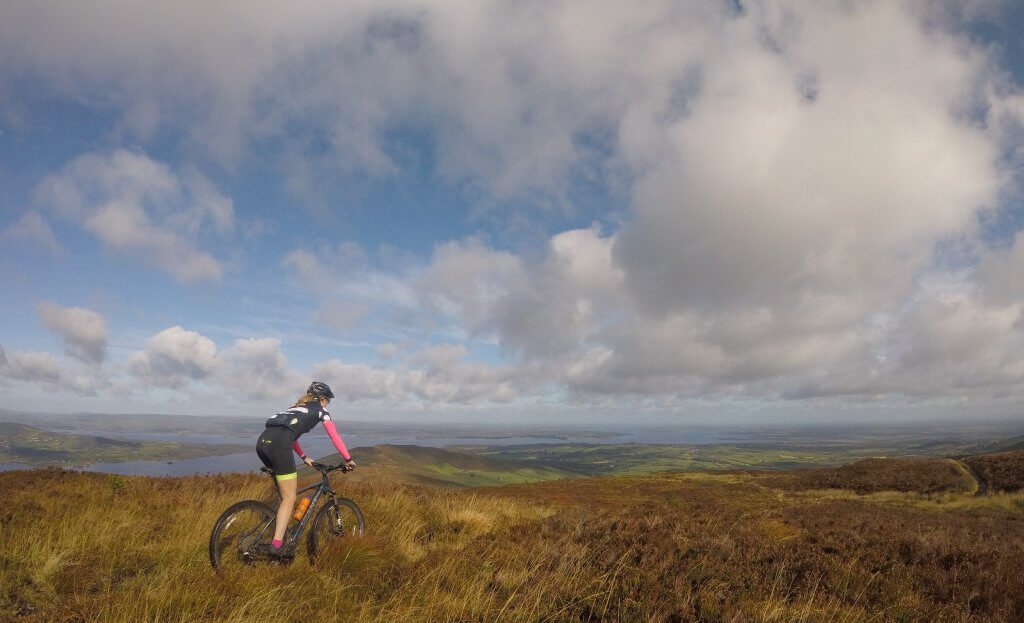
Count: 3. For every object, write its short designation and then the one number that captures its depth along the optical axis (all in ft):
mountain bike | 22.27
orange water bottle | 24.38
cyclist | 23.03
